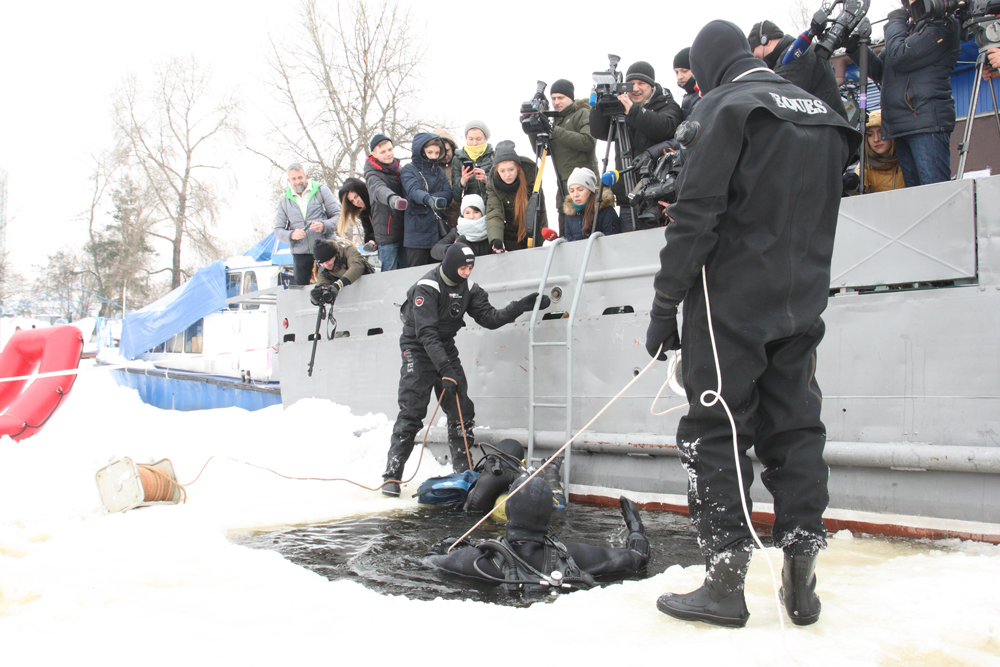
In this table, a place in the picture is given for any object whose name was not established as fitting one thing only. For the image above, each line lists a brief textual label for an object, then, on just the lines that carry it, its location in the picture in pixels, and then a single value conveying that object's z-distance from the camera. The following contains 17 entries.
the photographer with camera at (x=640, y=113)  4.65
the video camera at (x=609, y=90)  4.77
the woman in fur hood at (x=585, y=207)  5.13
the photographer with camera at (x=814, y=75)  3.87
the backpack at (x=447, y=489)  4.34
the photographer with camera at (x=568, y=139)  5.54
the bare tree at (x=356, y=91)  20.56
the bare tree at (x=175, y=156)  28.80
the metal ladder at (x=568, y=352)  4.35
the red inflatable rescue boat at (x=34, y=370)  6.49
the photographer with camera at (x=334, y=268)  6.27
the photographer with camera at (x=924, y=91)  3.84
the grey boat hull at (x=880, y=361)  3.24
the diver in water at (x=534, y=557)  2.78
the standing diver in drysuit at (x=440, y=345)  4.77
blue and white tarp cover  16.41
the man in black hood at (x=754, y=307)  2.02
